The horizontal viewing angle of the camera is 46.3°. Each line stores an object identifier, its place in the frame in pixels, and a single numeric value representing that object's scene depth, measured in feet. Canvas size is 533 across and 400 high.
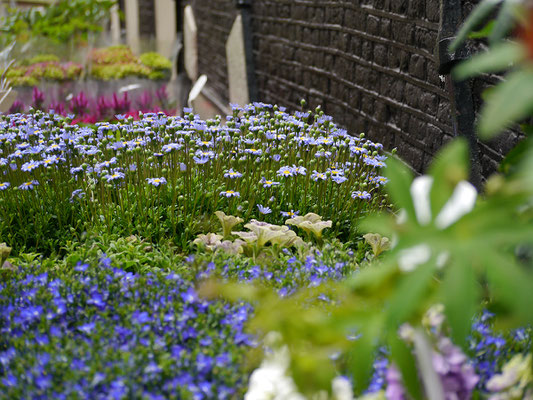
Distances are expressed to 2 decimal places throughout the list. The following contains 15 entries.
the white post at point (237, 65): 25.00
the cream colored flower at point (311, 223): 9.25
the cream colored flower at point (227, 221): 9.33
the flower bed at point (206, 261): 3.72
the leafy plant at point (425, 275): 3.14
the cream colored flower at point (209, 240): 8.67
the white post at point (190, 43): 36.50
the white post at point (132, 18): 51.60
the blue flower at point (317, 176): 10.00
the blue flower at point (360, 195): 10.19
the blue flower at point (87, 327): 5.85
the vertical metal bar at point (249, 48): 24.71
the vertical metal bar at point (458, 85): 10.30
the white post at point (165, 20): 42.49
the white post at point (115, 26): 57.47
